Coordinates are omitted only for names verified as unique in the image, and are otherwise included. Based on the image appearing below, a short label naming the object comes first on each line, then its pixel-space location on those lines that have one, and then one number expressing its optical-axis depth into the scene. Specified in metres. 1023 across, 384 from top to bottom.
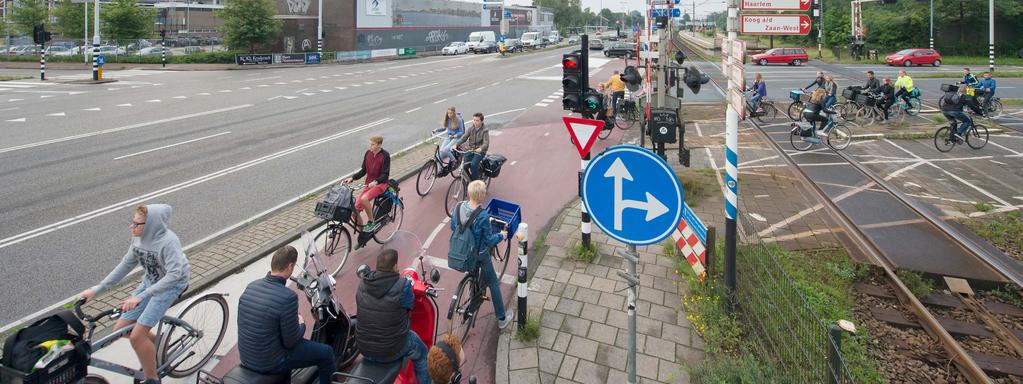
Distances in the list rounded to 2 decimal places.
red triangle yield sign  6.32
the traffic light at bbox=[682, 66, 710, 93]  10.39
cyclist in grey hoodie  4.71
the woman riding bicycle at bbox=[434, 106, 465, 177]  10.70
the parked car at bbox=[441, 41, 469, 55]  59.06
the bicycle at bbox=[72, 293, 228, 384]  4.68
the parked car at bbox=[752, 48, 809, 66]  42.81
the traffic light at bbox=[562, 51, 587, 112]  7.29
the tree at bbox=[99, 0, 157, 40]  42.55
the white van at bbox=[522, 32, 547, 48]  66.19
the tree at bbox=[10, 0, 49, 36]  44.81
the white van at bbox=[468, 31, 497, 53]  61.39
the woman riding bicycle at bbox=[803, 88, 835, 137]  14.63
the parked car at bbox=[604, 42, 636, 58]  49.85
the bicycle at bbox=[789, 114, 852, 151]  14.74
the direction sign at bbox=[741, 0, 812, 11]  5.38
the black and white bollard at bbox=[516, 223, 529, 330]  5.62
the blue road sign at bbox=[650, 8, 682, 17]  12.54
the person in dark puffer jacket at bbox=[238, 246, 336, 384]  3.92
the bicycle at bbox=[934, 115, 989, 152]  14.29
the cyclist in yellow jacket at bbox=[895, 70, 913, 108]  18.28
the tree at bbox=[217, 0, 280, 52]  43.44
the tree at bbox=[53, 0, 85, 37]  44.00
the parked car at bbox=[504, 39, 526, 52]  60.59
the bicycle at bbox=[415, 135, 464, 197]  10.55
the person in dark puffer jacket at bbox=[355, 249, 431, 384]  4.10
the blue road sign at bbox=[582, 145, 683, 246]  3.52
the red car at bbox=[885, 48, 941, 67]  40.50
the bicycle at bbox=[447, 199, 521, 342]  5.65
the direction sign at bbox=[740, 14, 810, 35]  5.43
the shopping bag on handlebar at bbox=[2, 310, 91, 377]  3.68
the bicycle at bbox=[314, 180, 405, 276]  7.46
